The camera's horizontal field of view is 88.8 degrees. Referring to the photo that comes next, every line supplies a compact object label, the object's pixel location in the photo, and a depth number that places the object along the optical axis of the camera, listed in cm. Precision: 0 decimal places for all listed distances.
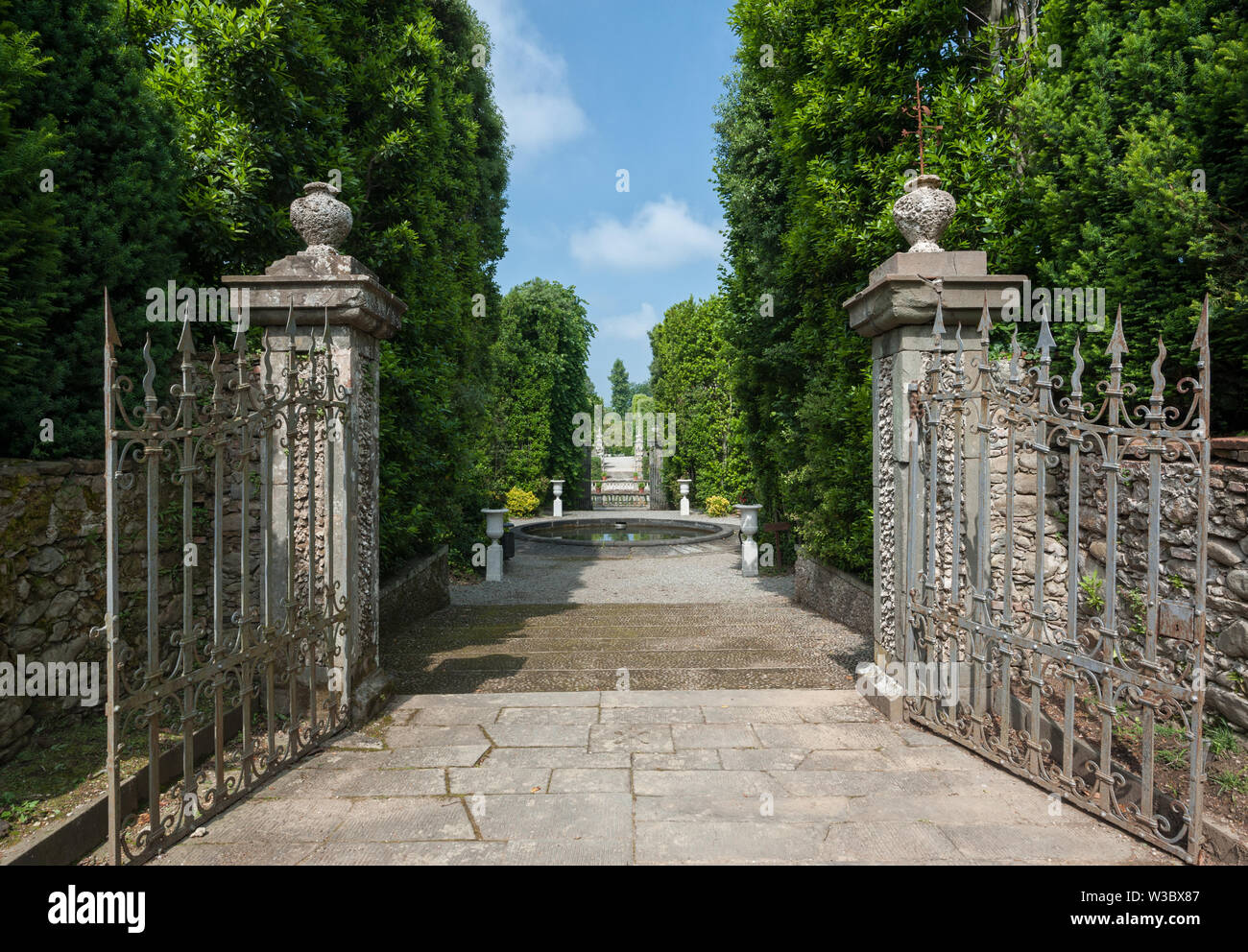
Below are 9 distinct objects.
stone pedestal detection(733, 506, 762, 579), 1110
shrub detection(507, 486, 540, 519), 1955
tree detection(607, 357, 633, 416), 7981
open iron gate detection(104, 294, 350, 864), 276
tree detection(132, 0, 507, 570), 489
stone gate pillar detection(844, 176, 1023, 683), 413
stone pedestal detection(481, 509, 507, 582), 1091
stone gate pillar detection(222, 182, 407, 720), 413
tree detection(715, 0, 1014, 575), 575
